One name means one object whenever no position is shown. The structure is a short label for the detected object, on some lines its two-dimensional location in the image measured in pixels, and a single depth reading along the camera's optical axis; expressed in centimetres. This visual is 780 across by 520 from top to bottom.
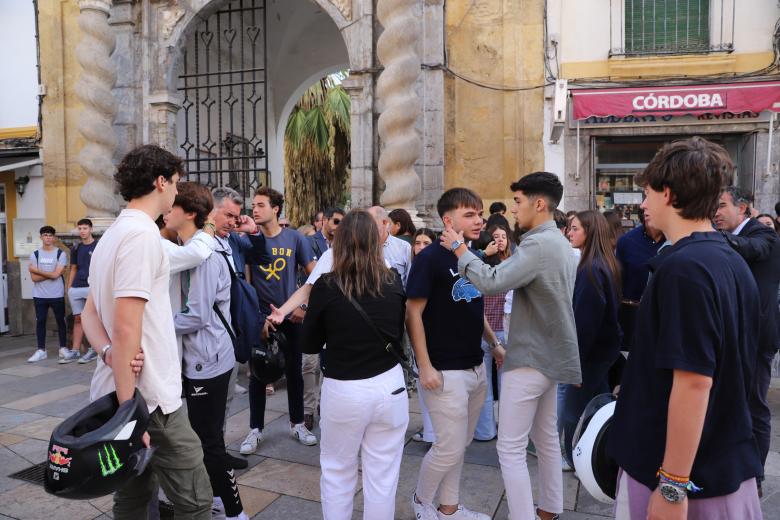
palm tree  1833
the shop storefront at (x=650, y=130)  760
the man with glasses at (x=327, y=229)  619
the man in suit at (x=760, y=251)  293
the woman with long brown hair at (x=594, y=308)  377
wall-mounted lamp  1039
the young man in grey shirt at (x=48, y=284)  859
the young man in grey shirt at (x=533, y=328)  294
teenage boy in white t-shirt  221
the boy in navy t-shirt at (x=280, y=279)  466
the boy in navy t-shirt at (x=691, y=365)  155
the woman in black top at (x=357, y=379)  270
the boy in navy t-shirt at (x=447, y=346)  306
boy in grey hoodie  312
